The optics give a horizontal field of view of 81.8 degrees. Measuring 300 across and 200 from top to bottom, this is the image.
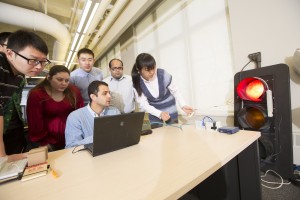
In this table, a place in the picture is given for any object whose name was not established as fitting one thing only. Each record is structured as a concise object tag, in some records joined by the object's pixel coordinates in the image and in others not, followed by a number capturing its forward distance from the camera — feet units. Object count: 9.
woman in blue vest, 5.94
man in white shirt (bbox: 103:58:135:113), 7.71
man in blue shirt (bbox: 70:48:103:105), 7.06
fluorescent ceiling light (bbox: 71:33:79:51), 11.20
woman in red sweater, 4.95
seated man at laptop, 4.19
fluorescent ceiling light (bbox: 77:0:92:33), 7.96
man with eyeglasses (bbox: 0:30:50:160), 3.37
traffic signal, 4.49
